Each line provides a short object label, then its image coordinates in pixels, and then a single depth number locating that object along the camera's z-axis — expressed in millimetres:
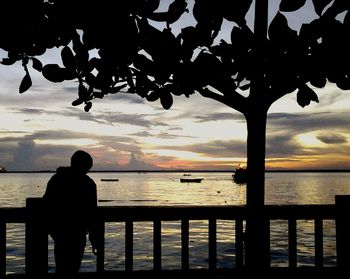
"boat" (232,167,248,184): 159962
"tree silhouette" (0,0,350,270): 3213
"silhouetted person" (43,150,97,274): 4816
